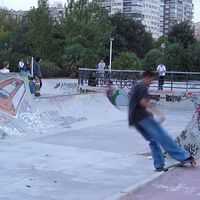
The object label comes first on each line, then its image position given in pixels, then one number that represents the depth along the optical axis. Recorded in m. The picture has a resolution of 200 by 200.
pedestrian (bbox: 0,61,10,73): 17.79
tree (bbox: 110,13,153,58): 67.25
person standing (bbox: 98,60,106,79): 25.45
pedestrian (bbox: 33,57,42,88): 20.78
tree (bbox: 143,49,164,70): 46.16
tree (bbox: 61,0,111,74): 46.38
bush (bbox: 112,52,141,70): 43.94
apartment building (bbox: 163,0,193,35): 161.38
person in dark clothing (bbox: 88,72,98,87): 25.42
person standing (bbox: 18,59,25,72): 23.07
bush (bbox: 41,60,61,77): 46.84
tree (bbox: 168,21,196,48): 58.87
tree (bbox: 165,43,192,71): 42.44
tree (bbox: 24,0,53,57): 52.88
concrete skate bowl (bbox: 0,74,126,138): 11.84
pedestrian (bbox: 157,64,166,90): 23.09
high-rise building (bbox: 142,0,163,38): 143.75
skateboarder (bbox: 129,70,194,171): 7.21
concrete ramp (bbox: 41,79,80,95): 25.62
